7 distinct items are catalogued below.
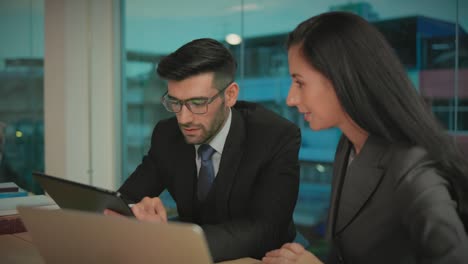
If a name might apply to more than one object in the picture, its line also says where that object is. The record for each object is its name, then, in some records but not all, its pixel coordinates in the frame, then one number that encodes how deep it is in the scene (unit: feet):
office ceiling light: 15.47
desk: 4.85
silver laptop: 3.07
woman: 3.80
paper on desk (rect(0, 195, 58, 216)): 6.29
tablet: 4.26
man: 6.17
